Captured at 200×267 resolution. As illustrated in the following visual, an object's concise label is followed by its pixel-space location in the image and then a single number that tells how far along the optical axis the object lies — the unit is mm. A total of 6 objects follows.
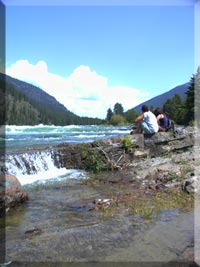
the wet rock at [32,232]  4203
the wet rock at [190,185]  6161
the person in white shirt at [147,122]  10074
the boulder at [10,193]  5498
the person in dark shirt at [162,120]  11155
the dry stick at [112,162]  9864
